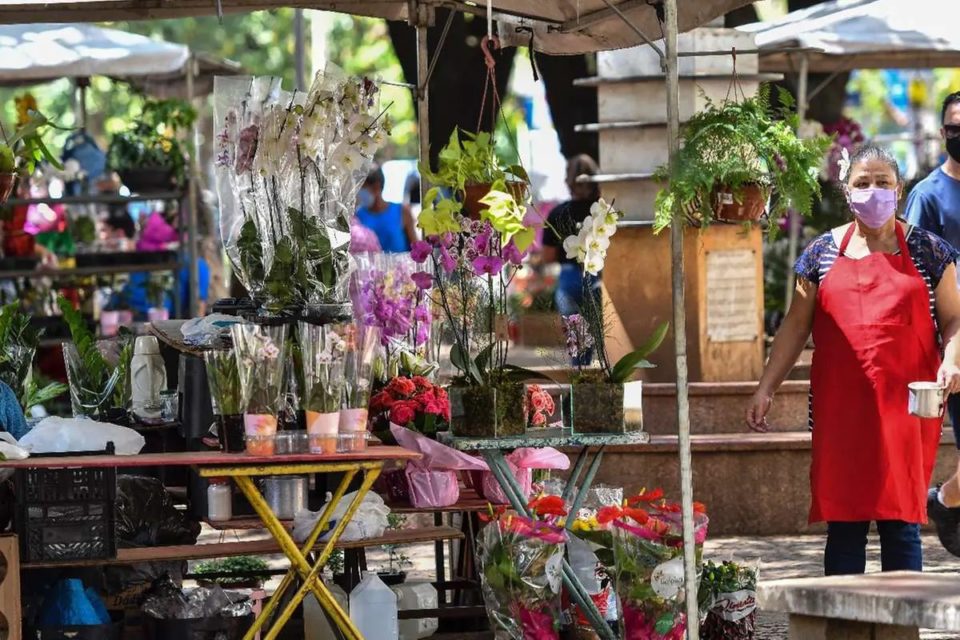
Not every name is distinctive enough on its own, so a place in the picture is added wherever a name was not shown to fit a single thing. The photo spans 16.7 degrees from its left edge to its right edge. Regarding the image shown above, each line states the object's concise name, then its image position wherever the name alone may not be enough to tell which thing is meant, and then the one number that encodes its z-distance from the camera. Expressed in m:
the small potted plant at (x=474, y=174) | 10.83
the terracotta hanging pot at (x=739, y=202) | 10.22
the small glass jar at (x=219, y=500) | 10.59
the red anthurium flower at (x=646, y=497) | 11.01
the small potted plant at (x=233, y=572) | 11.92
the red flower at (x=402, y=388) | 11.45
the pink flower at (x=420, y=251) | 10.76
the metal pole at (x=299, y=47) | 37.96
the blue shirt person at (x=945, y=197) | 12.85
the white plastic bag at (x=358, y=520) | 10.52
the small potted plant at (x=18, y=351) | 12.55
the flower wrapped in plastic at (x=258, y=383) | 9.56
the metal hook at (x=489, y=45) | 10.86
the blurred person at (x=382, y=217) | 25.21
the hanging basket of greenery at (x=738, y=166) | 10.07
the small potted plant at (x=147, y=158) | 24.63
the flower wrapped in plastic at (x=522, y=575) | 10.50
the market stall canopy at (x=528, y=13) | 11.94
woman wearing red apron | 10.67
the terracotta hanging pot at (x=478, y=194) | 10.82
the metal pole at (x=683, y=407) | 9.58
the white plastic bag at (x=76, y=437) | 10.01
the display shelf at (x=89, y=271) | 24.48
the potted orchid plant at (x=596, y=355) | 10.41
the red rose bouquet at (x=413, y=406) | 11.26
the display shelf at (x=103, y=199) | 24.12
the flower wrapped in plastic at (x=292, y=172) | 11.10
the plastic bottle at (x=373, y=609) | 10.69
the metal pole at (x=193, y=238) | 25.10
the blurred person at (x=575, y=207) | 19.78
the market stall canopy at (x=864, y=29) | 21.39
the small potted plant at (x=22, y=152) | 11.12
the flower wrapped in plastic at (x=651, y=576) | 10.46
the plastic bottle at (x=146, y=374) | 11.77
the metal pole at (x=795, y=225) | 23.66
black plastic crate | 9.66
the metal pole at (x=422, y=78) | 13.33
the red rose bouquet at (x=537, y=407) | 11.08
